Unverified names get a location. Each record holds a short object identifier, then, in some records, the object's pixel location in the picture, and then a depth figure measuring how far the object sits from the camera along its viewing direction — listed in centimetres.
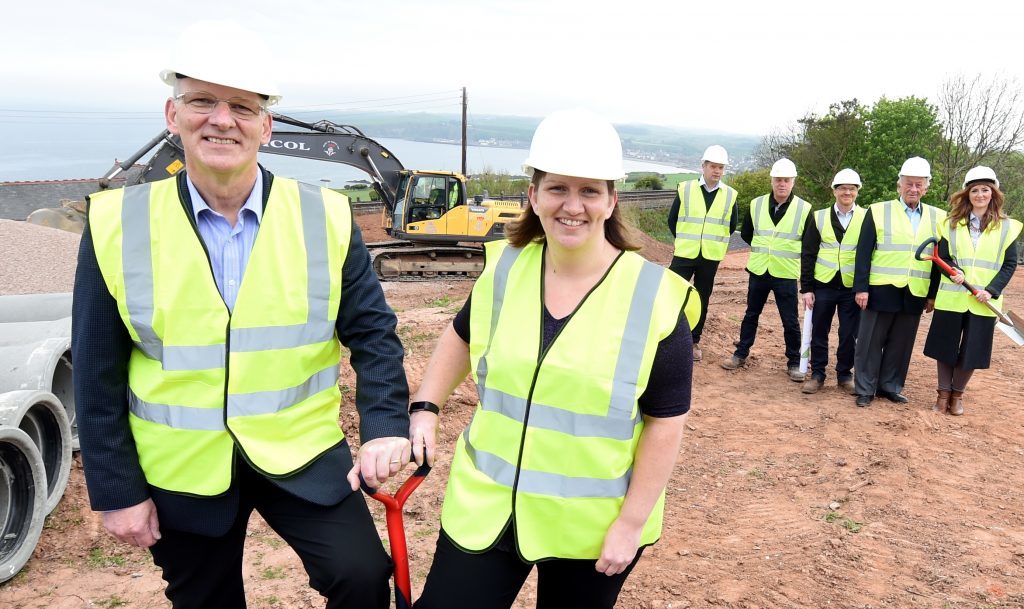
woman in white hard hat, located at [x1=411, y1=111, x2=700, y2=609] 208
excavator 1600
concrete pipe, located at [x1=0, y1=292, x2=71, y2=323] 577
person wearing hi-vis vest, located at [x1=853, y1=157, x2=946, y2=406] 686
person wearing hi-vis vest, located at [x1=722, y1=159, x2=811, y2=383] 806
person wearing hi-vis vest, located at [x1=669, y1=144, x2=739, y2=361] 846
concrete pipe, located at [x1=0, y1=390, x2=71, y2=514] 428
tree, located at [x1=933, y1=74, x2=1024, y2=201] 3412
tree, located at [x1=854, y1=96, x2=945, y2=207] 3095
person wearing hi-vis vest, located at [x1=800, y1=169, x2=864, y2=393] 753
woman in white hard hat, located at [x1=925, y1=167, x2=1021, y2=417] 646
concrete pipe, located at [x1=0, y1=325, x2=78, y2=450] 447
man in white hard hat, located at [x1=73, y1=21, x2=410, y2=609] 212
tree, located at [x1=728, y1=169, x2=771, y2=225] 3362
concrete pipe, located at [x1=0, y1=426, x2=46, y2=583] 377
